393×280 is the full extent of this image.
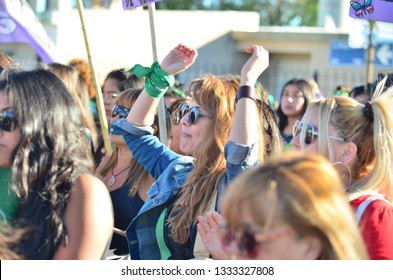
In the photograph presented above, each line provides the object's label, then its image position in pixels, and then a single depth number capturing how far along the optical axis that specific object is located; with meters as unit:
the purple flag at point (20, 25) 6.63
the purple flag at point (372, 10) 4.94
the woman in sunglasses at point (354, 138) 3.42
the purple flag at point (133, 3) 5.10
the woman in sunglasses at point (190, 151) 3.35
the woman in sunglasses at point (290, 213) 2.22
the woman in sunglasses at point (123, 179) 4.85
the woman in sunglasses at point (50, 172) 2.83
